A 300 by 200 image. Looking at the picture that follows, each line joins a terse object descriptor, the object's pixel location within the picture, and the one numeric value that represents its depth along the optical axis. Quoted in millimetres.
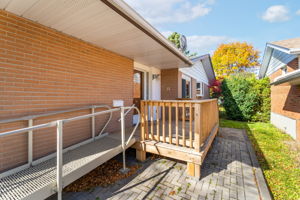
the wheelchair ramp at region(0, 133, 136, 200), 1624
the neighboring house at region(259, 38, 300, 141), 5086
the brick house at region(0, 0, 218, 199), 2008
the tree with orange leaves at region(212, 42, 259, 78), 20578
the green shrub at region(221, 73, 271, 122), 8406
